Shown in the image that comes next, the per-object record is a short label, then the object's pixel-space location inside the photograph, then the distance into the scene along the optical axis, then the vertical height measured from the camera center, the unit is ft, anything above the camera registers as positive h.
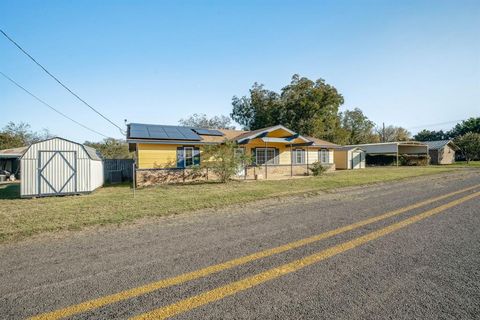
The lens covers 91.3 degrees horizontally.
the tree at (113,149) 129.29 +7.56
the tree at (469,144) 122.59 +7.77
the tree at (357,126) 179.93 +26.44
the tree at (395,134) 205.65 +23.62
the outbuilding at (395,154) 112.37 +2.79
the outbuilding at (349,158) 97.81 +0.79
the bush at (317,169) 64.13 -2.47
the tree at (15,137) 106.11 +13.83
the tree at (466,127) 171.94 +23.70
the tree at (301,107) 116.78 +27.73
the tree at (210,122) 178.29 +29.90
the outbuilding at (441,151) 126.21 +4.19
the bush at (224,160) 50.31 +0.23
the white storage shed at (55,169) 35.04 -0.93
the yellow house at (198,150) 52.17 +2.93
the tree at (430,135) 199.84 +20.61
